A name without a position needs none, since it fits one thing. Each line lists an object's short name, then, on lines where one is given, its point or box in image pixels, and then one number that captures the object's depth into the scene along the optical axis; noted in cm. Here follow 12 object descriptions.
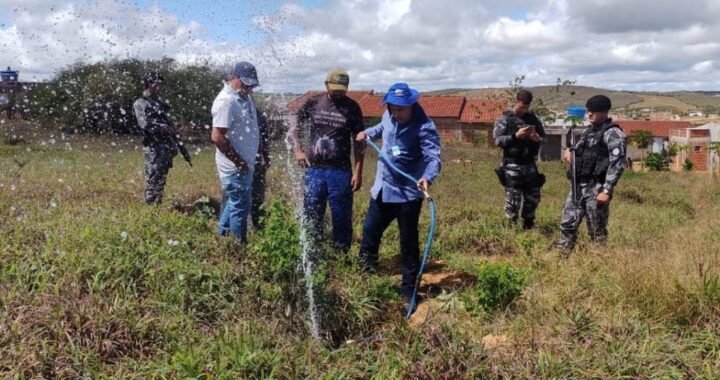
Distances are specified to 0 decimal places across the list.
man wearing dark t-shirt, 499
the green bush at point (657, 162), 3241
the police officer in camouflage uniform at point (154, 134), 644
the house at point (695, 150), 3856
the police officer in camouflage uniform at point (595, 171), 529
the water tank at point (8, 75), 1073
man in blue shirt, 443
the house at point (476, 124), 4098
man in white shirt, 477
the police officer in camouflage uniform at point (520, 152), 649
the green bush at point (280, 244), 379
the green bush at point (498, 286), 411
